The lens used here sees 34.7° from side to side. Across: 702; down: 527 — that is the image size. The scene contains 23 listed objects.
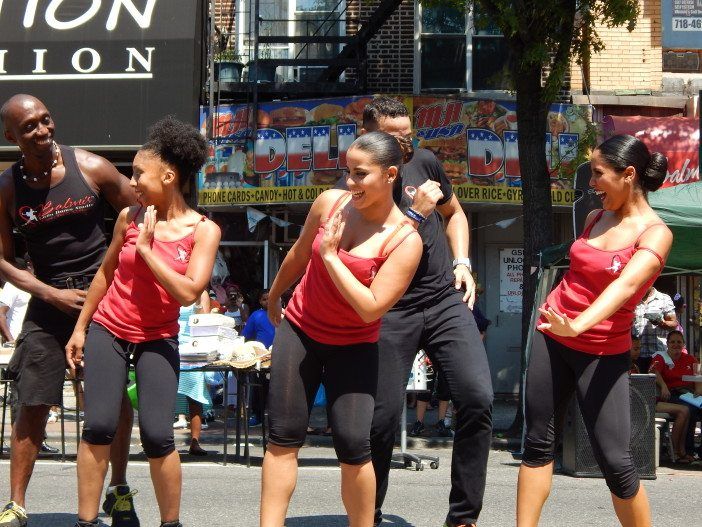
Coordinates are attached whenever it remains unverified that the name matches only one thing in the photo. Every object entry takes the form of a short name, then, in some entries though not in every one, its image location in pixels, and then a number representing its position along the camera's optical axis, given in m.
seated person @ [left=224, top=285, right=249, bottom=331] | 16.09
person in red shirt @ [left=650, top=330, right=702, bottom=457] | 11.10
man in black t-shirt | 5.36
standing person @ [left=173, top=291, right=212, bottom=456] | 10.54
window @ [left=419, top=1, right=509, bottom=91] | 18.00
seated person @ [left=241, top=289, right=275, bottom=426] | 13.16
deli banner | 16.58
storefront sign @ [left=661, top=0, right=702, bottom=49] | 17.70
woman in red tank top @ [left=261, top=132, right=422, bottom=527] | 4.67
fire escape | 17.05
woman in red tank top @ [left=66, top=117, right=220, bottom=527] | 5.00
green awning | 10.26
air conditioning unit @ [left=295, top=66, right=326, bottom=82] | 17.95
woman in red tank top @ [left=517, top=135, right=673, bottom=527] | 4.89
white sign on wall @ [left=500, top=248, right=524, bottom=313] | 18.11
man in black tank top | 5.46
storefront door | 17.98
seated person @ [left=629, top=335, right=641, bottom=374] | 11.80
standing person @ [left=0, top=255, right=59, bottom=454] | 12.31
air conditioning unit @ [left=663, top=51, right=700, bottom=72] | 18.25
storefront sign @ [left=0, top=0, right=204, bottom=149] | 16.77
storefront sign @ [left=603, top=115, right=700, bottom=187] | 16.86
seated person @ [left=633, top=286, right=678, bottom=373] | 12.55
